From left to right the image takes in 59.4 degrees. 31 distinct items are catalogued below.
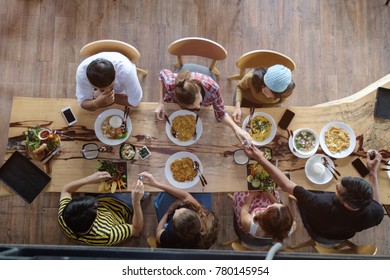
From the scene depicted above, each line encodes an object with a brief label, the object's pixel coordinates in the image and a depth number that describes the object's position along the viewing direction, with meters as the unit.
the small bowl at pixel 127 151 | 2.41
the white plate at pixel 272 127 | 2.53
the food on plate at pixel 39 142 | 2.32
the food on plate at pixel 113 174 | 2.36
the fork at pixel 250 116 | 2.56
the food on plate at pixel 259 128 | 2.54
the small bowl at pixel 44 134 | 2.33
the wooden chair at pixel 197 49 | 2.70
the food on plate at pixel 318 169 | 2.45
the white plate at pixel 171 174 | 2.41
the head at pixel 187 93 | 2.28
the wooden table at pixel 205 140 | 2.39
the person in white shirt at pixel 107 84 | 2.34
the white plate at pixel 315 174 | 2.48
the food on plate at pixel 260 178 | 2.45
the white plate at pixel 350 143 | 2.53
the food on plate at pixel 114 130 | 2.43
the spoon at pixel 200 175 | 2.42
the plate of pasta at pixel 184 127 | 2.48
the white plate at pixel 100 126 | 2.42
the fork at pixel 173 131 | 2.48
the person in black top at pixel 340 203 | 2.22
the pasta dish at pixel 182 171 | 2.42
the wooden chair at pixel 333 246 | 2.50
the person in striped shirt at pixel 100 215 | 2.11
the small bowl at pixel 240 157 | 2.47
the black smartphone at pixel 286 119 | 2.56
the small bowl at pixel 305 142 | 2.51
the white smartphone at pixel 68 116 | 2.43
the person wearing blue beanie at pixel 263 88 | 2.48
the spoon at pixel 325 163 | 2.51
